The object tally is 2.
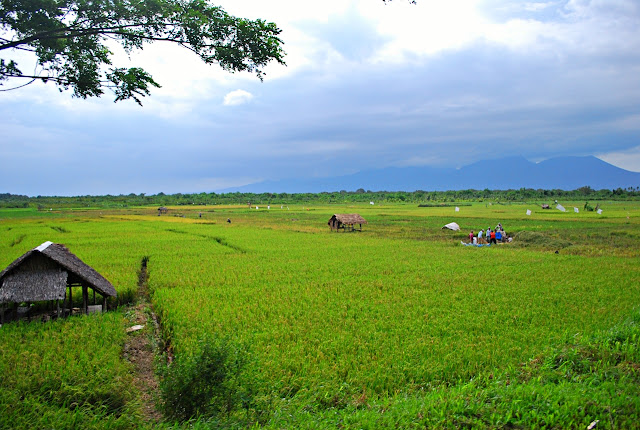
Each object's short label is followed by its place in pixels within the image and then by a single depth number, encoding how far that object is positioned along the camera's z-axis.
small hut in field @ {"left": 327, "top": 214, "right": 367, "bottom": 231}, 31.59
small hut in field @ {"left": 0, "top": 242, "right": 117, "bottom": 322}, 8.73
